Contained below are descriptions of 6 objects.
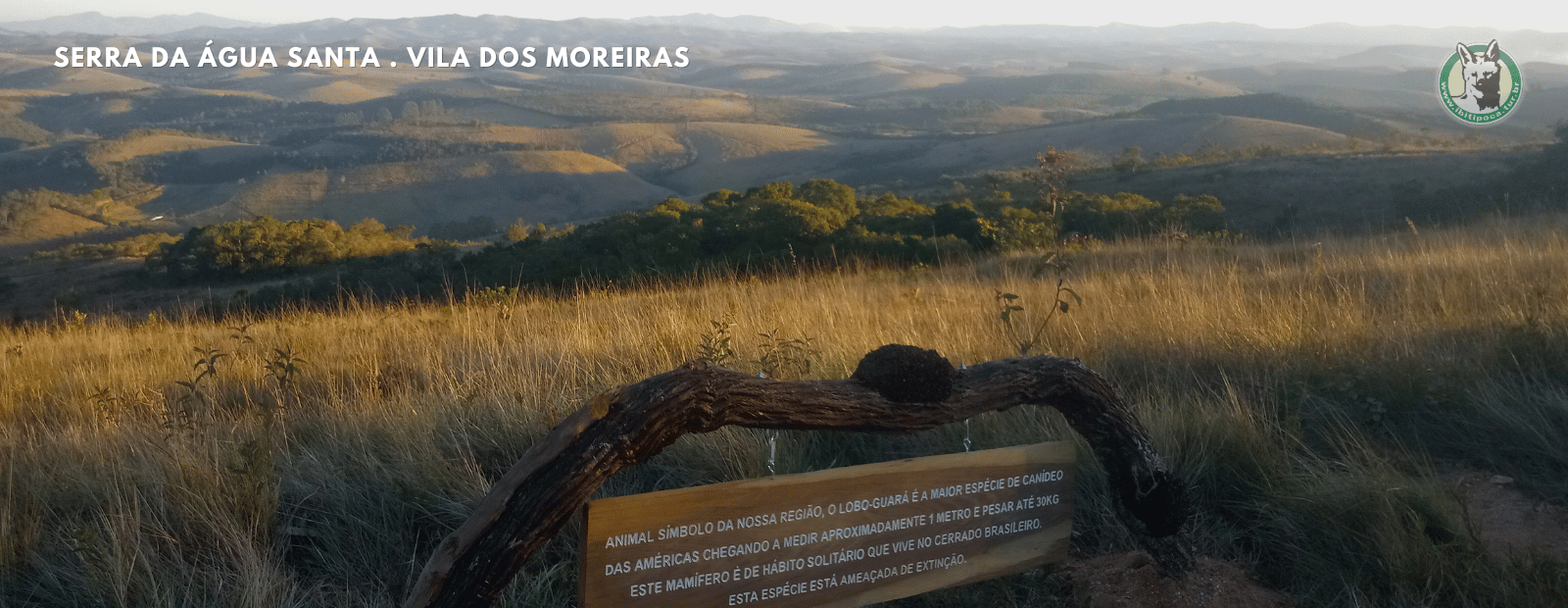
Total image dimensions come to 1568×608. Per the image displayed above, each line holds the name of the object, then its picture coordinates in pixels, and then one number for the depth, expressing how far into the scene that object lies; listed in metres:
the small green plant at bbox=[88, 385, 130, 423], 4.99
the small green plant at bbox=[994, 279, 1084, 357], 4.63
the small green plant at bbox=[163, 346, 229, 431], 4.34
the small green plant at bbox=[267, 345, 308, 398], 4.97
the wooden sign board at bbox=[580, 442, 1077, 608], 2.38
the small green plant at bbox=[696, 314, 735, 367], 4.75
